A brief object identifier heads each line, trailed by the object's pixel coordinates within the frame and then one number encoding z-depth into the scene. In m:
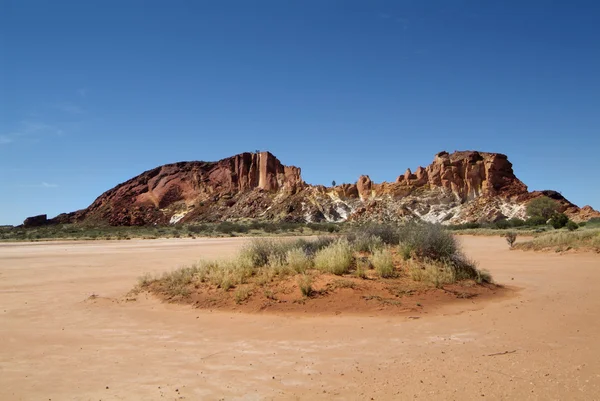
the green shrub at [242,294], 9.61
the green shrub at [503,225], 54.36
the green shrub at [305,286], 9.52
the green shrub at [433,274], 10.20
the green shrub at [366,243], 13.02
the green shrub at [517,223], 55.50
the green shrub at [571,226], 37.95
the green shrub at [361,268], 10.49
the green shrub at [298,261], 10.98
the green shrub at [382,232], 14.22
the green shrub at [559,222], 44.29
